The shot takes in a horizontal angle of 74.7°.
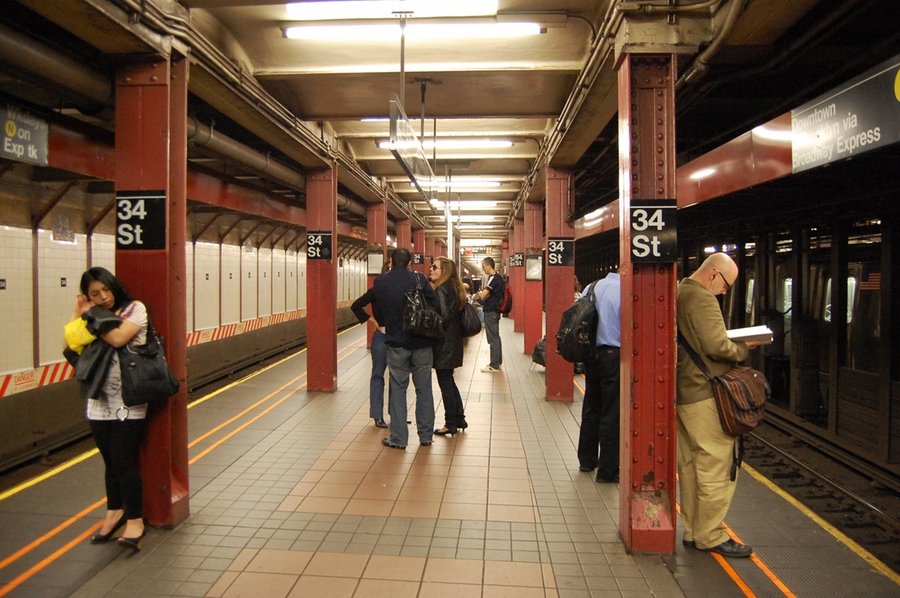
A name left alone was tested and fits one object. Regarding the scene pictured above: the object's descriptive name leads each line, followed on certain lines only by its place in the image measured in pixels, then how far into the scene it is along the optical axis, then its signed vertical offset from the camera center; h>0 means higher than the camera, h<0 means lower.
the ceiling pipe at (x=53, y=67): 3.47 +1.43
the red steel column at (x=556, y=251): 8.34 +0.58
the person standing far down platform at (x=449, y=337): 5.86 -0.46
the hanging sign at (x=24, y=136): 3.70 +1.01
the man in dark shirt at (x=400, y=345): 5.54 -0.51
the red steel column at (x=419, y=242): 21.89 +1.83
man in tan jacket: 3.52 -0.77
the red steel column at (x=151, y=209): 3.87 +0.54
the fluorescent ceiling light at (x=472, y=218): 20.59 +2.64
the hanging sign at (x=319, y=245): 8.64 +0.67
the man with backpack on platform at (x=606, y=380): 4.66 -0.71
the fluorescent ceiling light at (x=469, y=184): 13.59 +2.50
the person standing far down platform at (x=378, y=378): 6.44 -0.96
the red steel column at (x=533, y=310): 12.75 -0.42
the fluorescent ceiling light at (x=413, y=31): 5.50 +2.52
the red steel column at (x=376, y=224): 13.67 +1.57
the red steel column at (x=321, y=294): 8.57 -0.05
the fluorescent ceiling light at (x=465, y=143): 9.60 +2.46
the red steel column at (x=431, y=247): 28.62 +2.18
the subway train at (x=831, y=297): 5.12 -0.06
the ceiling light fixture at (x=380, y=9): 5.10 +2.49
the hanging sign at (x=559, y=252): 8.34 +0.55
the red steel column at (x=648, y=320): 3.65 -0.18
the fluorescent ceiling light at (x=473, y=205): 17.23 +2.59
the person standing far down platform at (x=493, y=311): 10.46 -0.36
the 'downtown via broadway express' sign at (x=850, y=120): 2.67 +0.87
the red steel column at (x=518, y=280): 16.91 +0.32
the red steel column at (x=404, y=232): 18.52 +1.85
